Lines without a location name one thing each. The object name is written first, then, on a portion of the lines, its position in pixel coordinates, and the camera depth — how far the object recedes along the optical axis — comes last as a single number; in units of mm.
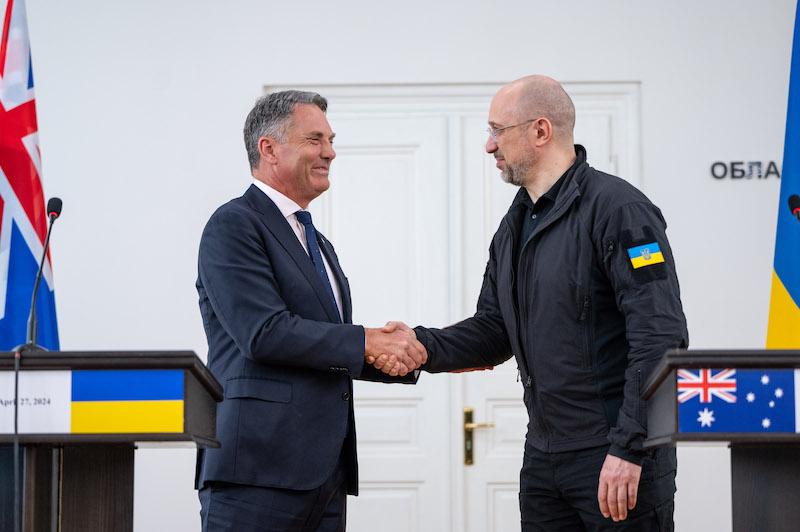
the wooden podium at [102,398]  2086
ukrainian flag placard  2092
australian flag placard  2100
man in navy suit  2627
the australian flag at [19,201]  3652
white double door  4859
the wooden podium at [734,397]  2096
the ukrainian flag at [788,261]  3848
